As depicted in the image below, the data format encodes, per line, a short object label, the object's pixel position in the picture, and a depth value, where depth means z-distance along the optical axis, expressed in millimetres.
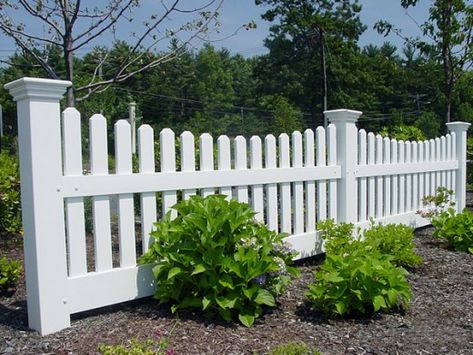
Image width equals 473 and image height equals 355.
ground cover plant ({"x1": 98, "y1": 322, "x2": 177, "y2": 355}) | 2400
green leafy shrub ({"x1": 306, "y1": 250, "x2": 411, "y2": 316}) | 3182
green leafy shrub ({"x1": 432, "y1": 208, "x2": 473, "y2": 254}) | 5270
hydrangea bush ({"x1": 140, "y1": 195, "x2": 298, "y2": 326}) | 3037
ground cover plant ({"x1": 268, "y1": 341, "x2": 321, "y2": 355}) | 2553
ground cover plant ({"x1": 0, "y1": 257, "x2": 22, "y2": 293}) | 3523
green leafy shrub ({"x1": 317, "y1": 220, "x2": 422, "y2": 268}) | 4328
